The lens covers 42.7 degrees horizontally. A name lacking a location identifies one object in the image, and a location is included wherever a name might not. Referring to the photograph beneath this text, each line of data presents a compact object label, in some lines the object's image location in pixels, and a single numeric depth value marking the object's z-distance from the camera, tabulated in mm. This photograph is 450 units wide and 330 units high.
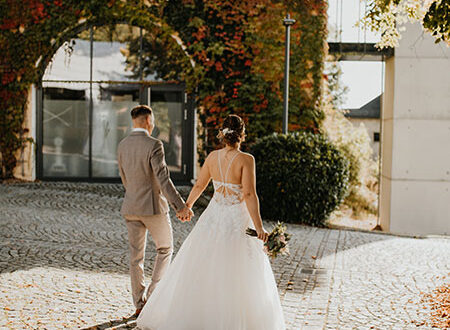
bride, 4625
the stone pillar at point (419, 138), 14516
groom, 5105
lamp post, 12064
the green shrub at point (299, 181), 11273
